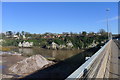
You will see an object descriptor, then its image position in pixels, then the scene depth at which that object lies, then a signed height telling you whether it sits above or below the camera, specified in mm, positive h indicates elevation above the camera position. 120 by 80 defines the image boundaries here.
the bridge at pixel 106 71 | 1614 -1451
